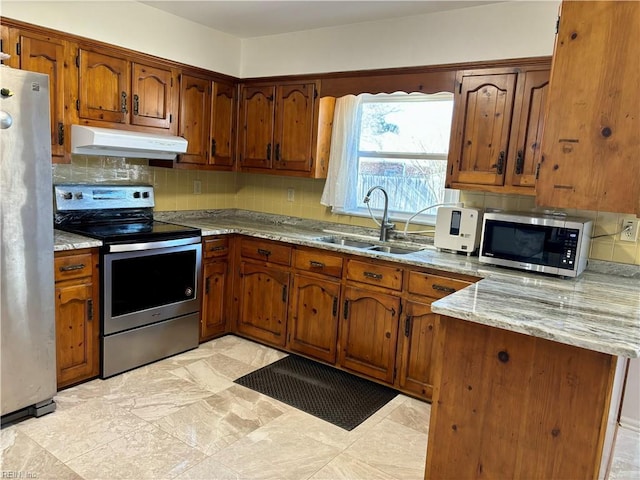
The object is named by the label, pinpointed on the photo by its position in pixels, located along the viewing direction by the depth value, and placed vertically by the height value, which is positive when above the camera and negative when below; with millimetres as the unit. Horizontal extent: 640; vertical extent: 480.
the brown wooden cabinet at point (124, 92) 3018 +485
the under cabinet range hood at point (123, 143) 2914 +133
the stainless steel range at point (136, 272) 2912 -689
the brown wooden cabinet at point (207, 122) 3635 +373
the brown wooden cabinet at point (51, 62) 2676 +551
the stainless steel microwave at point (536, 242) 2525 -271
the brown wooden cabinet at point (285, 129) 3672 +363
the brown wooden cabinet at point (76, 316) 2670 -895
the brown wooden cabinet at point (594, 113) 1568 +283
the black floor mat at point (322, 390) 2738 -1322
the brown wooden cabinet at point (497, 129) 2729 +358
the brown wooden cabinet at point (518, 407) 1565 -751
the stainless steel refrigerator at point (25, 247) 2197 -434
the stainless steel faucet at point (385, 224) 3457 -308
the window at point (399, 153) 3432 +220
